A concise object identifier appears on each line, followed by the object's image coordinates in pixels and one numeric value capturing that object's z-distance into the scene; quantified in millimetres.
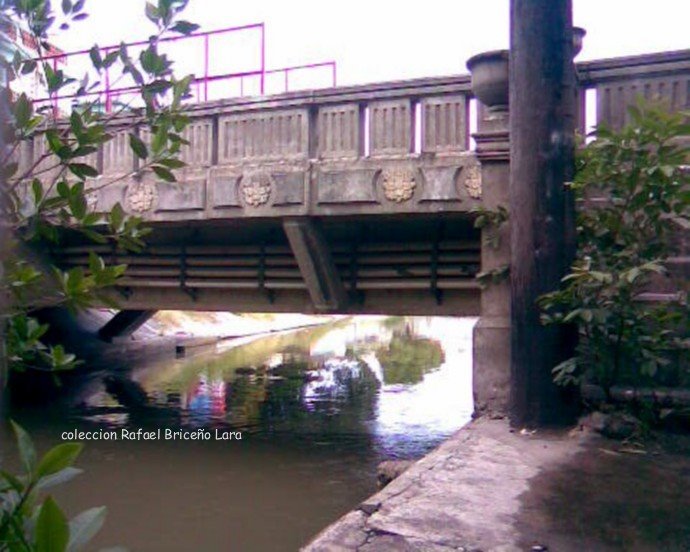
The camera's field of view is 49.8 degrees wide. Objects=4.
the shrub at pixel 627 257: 4918
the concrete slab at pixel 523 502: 3277
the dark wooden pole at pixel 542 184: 5320
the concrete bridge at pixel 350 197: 6277
